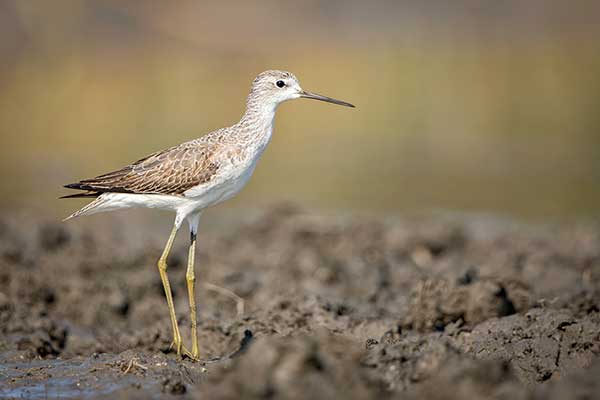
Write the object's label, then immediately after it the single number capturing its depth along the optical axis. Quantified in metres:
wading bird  16.72
